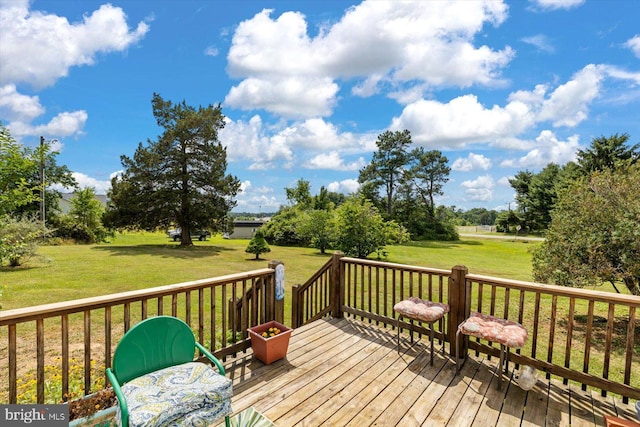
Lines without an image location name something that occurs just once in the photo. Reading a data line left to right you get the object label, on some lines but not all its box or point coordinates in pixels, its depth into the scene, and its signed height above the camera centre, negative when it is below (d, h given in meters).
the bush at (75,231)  19.06 -2.54
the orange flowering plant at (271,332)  3.15 -1.47
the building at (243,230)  37.72 -4.14
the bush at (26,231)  9.23 -1.33
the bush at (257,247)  14.35 -2.38
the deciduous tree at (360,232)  13.20 -1.34
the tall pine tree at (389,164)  29.91 +4.09
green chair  1.57 -1.15
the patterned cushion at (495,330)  2.45 -1.11
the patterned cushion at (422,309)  2.94 -1.12
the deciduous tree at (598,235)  4.72 -0.46
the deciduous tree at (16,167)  3.36 +0.29
